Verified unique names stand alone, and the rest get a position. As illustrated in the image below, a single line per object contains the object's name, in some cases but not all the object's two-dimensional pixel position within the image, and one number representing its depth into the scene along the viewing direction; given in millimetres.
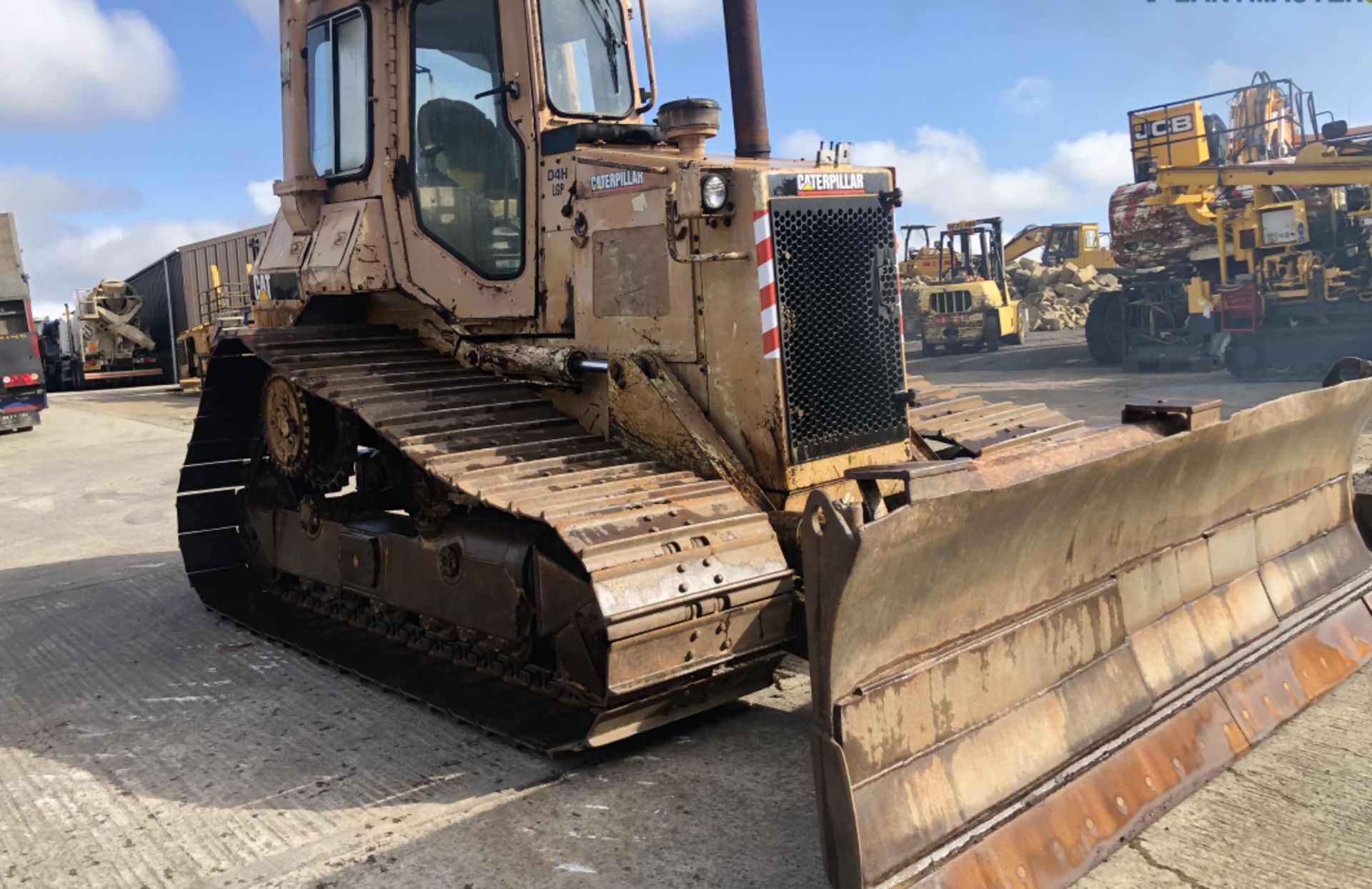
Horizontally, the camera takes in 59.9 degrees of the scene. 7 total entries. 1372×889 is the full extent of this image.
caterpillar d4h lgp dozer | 3512
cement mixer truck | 35688
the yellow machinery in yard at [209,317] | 26894
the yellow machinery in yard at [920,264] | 34312
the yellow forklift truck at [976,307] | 29312
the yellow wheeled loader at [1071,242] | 35594
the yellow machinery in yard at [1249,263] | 18312
